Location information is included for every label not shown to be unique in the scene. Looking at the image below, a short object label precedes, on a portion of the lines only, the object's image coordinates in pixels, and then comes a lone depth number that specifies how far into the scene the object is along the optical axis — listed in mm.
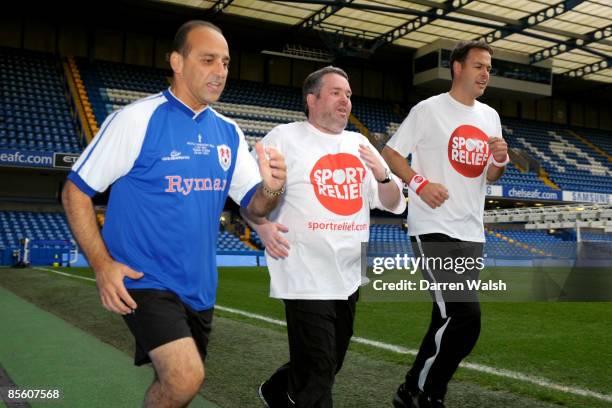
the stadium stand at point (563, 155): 35219
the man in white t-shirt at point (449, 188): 3551
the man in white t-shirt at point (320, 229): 3020
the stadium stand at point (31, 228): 21573
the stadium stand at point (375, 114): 33688
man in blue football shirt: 2287
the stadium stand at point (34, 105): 23156
